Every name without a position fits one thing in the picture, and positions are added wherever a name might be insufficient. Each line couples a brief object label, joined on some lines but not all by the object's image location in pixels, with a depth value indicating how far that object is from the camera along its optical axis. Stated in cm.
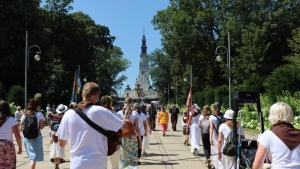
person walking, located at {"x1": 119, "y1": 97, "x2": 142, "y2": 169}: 883
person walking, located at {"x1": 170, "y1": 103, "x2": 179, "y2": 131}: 2598
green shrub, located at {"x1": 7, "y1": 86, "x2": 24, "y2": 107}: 3409
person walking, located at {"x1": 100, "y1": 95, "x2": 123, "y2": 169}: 856
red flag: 1759
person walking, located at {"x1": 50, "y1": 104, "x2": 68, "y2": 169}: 1112
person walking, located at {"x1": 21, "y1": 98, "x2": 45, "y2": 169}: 859
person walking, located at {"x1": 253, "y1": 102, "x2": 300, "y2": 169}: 405
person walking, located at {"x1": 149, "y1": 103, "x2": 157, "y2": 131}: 2476
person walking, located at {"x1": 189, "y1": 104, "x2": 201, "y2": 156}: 1410
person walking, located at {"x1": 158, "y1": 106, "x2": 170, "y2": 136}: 2255
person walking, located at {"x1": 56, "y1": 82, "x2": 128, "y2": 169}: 443
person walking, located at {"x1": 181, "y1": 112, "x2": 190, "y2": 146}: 1733
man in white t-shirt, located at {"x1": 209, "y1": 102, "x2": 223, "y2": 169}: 928
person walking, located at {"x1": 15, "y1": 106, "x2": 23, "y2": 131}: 2475
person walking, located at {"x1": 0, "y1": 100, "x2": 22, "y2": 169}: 685
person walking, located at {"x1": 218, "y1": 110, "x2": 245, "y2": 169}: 782
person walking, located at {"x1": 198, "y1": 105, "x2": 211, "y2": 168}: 1139
